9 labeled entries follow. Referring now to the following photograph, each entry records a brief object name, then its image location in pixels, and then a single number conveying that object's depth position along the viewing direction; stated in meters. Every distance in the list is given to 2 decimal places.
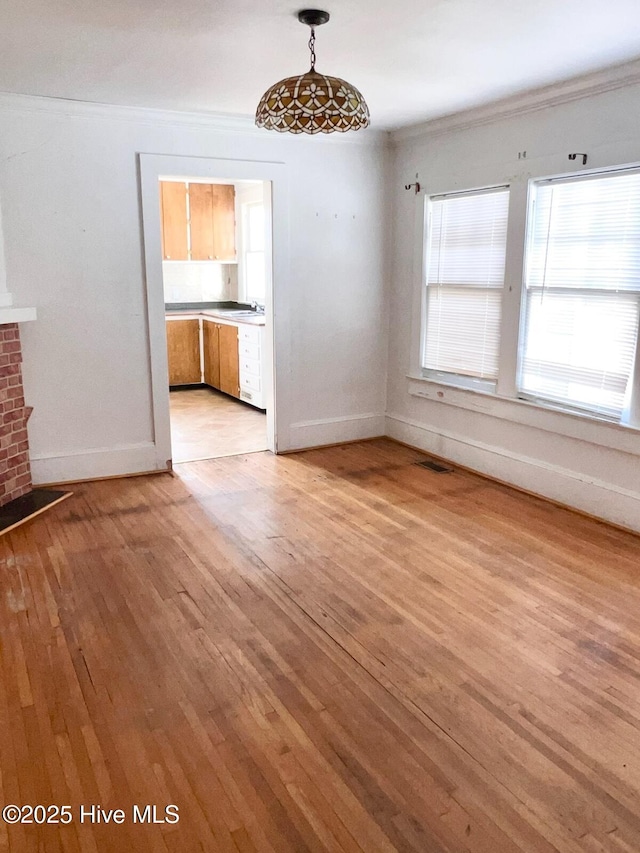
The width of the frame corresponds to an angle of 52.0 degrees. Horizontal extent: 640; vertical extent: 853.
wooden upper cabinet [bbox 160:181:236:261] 7.71
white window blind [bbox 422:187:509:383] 4.68
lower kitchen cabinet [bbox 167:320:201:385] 8.03
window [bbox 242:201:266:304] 7.90
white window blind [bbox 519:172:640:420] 3.76
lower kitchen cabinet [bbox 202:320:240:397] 7.34
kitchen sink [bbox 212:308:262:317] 7.60
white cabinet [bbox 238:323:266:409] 6.66
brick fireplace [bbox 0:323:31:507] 4.24
